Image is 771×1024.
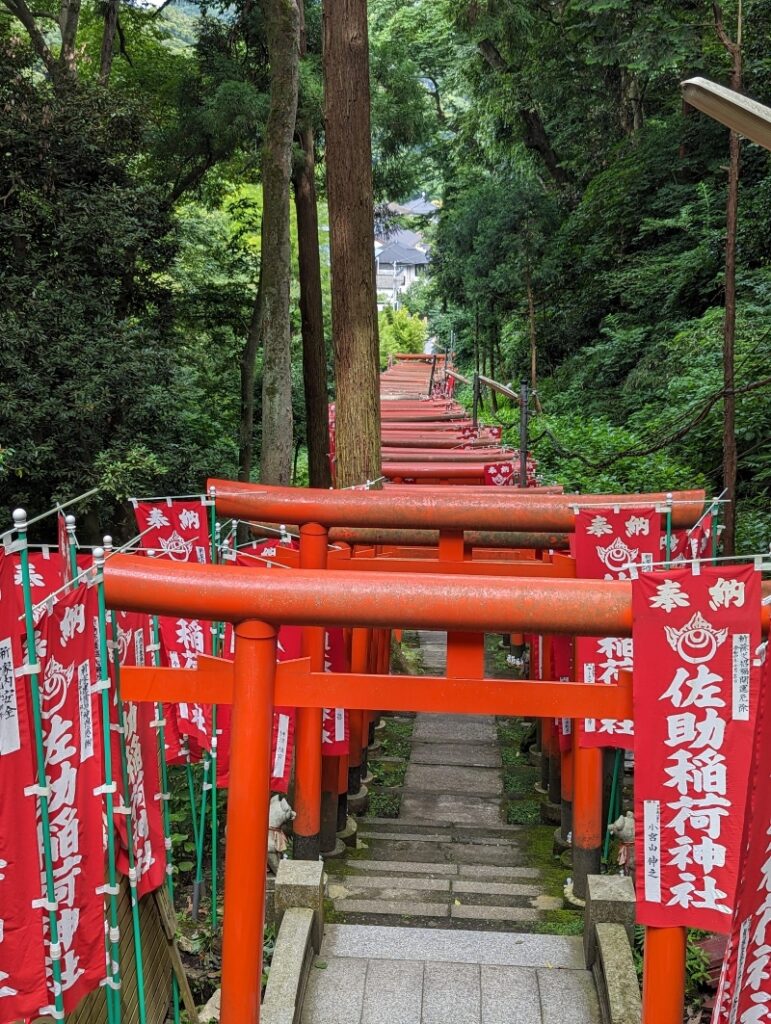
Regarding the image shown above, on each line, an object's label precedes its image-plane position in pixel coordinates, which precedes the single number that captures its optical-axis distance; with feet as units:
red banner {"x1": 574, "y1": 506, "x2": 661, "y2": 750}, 18.84
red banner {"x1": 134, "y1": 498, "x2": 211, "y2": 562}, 19.54
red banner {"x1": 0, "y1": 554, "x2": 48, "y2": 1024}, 10.33
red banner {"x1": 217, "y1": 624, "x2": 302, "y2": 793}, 19.15
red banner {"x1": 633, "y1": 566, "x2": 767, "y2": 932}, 11.72
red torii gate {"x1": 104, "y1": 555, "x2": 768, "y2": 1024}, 12.01
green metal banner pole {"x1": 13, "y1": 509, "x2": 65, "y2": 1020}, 10.45
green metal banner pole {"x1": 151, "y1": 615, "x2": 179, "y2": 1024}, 15.89
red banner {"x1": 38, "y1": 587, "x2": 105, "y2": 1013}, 11.16
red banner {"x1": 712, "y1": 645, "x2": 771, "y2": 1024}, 9.21
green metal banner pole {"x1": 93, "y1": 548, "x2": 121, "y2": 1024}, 12.19
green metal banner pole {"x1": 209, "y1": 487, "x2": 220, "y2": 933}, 18.94
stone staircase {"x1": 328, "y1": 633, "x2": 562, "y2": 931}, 19.89
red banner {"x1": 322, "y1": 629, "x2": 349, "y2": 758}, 21.29
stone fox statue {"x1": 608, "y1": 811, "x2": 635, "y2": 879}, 19.75
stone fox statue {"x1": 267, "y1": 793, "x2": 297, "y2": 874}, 20.24
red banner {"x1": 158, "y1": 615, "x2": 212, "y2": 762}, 19.34
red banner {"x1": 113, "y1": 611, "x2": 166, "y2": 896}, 13.78
